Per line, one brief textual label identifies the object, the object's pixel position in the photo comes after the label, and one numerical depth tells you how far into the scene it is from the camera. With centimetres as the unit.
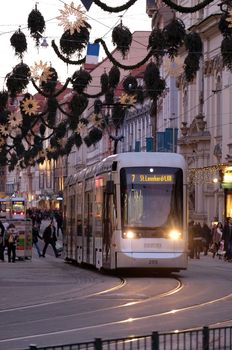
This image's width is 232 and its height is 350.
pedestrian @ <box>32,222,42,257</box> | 4985
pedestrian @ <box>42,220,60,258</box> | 4803
